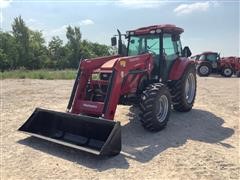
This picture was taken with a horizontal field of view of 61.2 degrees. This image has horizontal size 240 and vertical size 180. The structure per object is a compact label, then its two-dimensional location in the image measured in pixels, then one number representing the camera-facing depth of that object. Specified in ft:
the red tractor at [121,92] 12.29
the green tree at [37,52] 91.21
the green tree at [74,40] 102.50
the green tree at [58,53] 100.37
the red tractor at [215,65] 45.15
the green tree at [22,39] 88.55
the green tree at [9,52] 85.63
